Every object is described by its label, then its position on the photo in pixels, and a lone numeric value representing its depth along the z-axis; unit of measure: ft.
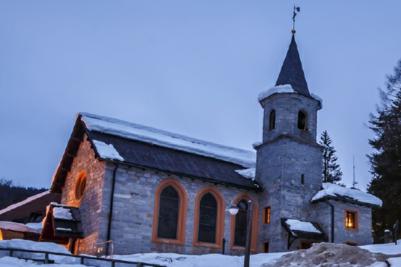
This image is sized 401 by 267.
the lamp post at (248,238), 64.69
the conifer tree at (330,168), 189.98
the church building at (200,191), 94.53
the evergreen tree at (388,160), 135.95
